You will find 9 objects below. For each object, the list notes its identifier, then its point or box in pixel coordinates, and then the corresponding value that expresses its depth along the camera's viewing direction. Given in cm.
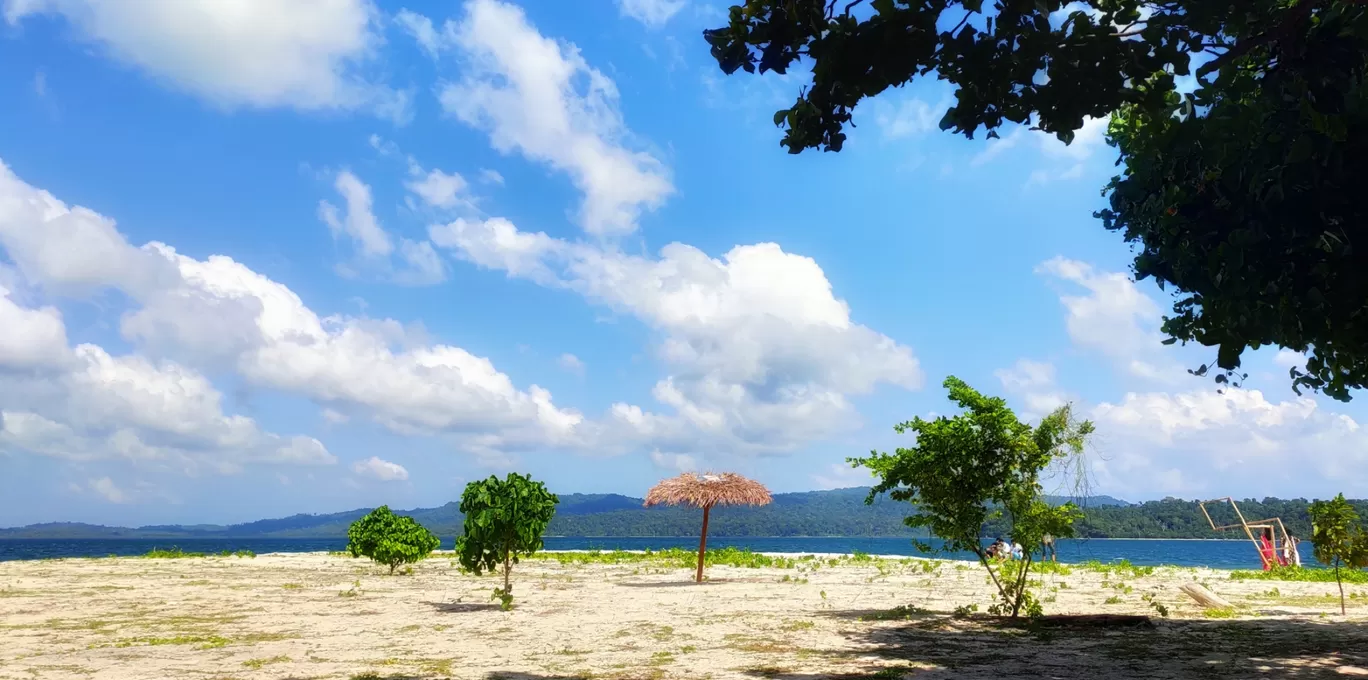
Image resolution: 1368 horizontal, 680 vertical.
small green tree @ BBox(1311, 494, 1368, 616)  1588
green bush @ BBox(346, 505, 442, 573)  2731
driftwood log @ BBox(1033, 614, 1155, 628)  1430
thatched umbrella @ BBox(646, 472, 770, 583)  2456
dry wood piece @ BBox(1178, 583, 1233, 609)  1744
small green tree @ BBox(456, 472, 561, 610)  1789
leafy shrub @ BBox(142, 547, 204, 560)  4038
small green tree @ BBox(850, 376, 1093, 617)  1424
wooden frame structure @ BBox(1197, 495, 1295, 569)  3203
